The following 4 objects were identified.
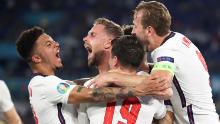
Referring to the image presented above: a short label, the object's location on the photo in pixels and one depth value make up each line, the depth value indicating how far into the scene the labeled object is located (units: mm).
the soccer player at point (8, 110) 10546
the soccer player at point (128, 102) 7224
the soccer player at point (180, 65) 8139
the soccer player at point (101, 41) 8453
